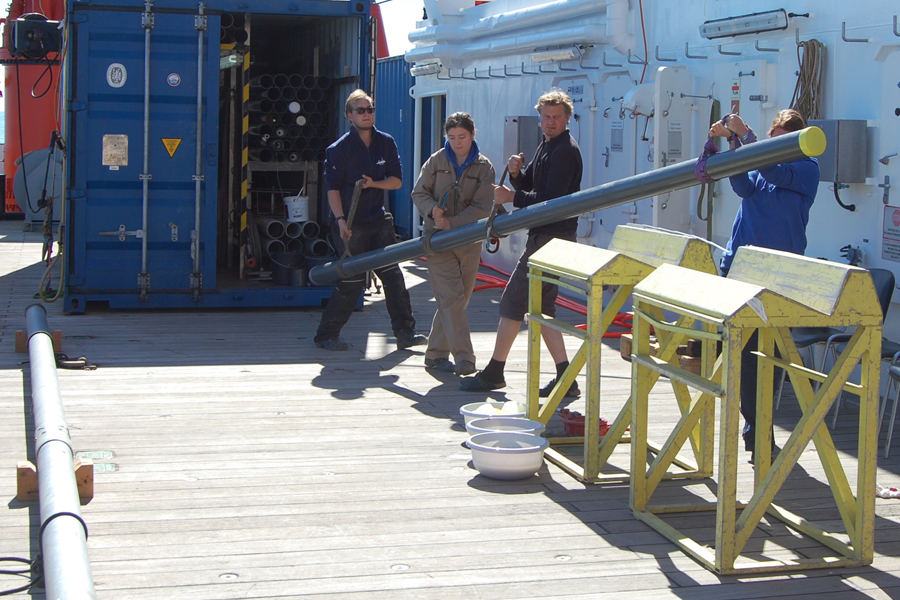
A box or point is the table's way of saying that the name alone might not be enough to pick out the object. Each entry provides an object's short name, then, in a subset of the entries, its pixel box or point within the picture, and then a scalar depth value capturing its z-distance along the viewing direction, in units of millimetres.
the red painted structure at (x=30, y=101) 20094
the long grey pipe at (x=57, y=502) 3553
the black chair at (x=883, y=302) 6473
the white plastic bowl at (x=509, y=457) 5242
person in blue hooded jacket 5473
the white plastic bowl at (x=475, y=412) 5914
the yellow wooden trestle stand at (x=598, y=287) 5195
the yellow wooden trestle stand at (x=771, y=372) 4078
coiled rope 7617
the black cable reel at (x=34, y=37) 13891
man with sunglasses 8406
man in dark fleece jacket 6652
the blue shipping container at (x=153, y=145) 9734
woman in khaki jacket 7430
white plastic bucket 11312
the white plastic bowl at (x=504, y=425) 5559
